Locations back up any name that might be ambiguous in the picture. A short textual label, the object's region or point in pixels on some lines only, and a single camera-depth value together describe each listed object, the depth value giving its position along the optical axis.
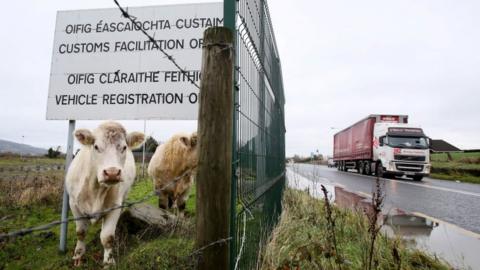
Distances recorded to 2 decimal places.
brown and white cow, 6.57
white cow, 3.61
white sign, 4.07
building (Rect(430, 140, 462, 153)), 54.23
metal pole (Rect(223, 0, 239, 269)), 1.99
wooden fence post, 1.74
